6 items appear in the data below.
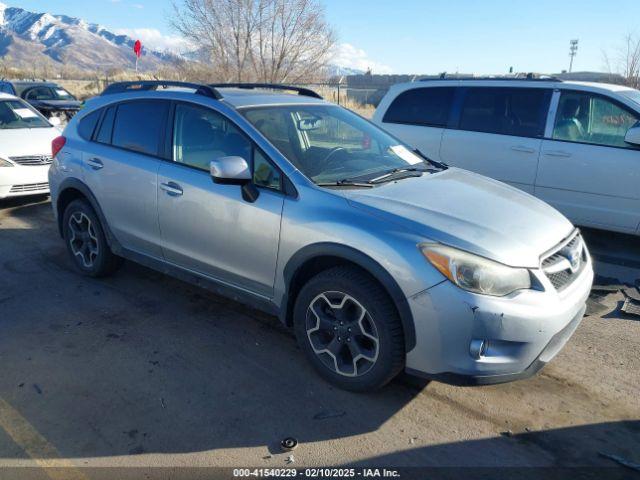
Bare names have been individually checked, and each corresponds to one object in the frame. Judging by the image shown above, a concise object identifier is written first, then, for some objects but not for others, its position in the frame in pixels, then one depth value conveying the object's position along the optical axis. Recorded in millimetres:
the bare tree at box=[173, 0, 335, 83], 21750
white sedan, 7246
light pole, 49156
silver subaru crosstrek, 2734
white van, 5613
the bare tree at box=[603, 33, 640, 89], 18266
